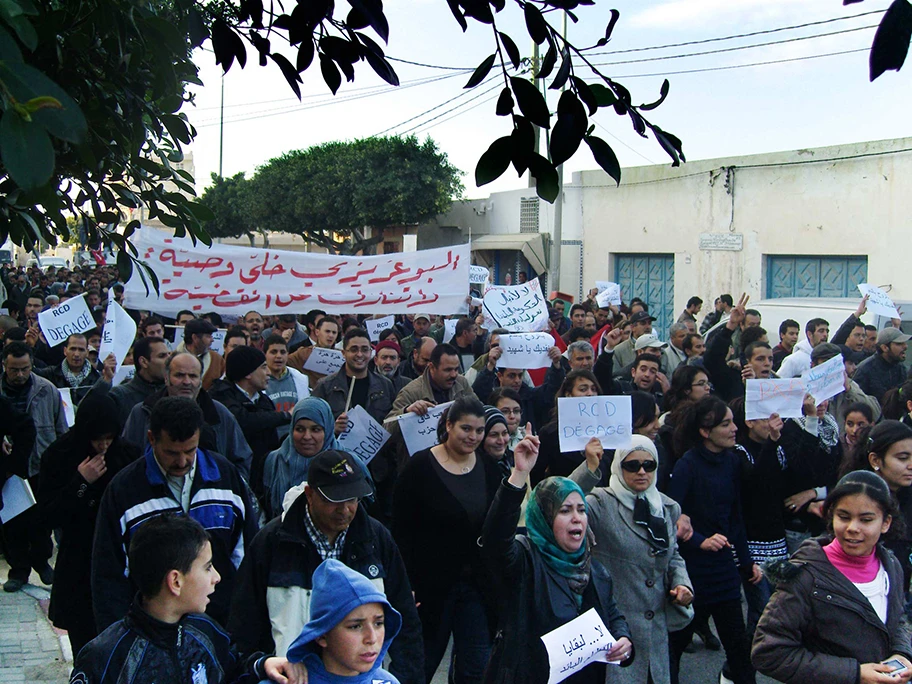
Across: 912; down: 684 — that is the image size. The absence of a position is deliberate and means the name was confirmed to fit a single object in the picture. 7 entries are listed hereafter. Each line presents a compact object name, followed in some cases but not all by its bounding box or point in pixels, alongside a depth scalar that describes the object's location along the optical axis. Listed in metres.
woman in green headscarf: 3.90
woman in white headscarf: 4.54
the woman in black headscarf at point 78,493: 4.47
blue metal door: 25.88
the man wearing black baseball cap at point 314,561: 3.52
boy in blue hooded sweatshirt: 2.80
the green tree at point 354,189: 35.62
